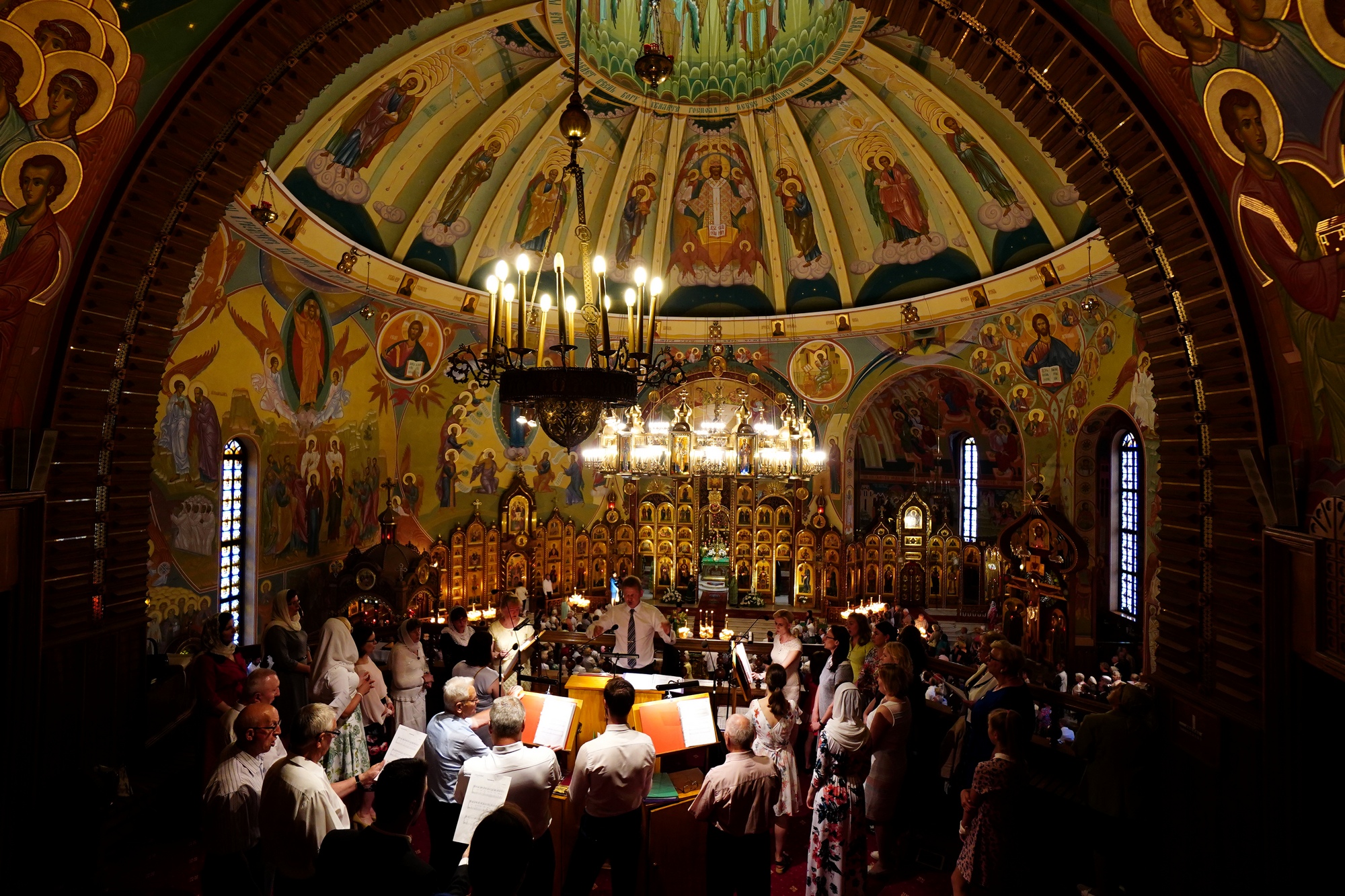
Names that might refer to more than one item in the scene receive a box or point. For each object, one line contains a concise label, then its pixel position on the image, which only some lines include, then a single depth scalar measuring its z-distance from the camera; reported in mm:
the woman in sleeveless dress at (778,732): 5883
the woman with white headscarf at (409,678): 7363
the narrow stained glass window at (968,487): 19797
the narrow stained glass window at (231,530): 11000
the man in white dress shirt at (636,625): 8367
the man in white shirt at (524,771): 4199
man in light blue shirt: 4863
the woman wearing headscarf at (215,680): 5707
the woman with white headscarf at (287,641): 6977
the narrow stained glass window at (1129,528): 13523
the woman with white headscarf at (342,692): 5648
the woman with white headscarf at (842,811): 5121
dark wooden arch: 4441
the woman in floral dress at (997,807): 4469
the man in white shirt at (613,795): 4582
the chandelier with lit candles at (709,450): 14672
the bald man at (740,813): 4672
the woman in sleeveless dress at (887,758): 5309
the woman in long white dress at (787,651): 7520
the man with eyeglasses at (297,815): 3719
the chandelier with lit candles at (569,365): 5125
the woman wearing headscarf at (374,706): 6695
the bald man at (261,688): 4766
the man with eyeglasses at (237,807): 4027
